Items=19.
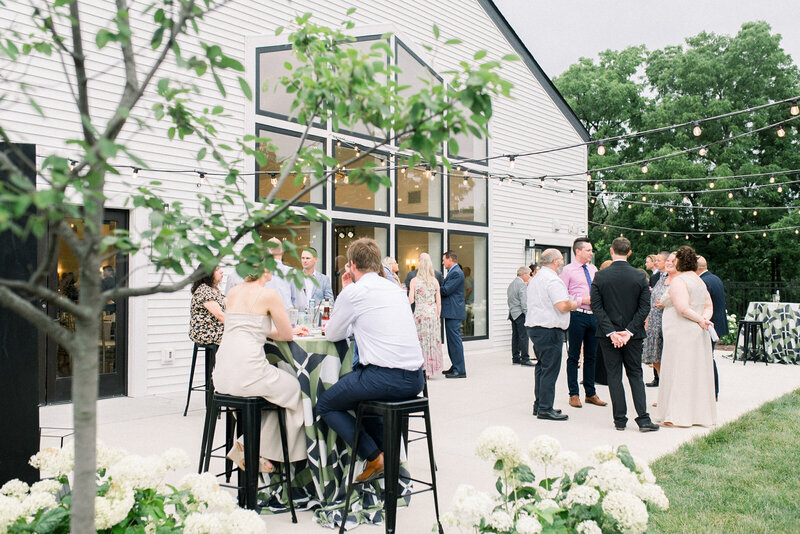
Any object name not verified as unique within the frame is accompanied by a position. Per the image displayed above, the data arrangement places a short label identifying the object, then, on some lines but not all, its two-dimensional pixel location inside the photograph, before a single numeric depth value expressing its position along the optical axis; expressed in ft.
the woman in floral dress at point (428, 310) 28.76
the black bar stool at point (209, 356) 20.71
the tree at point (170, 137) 4.10
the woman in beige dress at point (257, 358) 11.83
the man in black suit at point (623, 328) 19.27
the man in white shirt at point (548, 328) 20.63
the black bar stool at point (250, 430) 11.66
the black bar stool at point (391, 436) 10.87
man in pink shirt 23.00
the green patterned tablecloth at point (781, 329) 35.99
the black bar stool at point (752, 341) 35.82
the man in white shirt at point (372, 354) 11.66
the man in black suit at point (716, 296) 25.48
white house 23.73
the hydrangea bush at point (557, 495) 6.43
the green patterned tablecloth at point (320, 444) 12.44
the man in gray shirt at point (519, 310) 34.68
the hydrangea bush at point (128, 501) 6.12
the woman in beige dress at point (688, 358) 19.79
